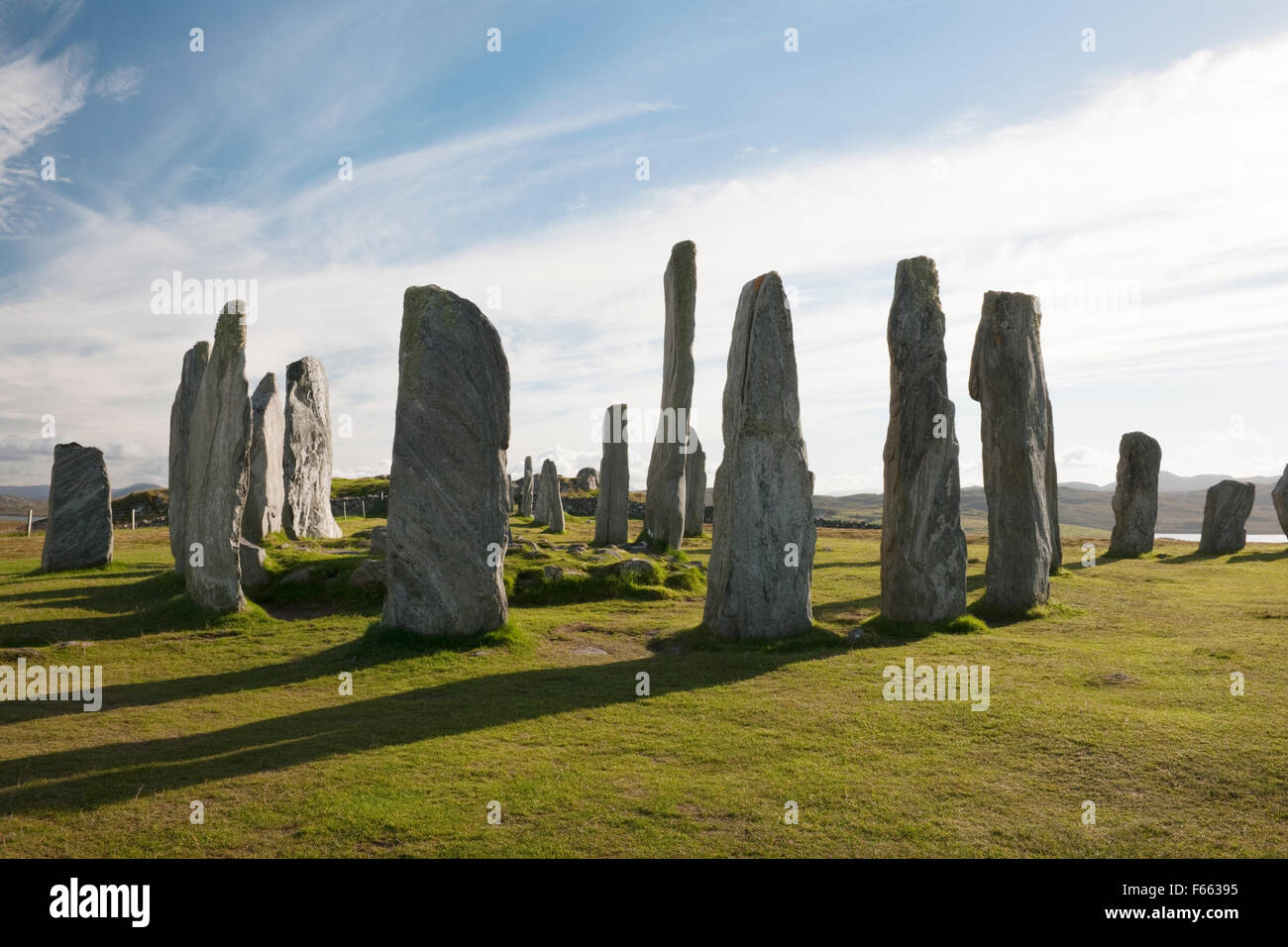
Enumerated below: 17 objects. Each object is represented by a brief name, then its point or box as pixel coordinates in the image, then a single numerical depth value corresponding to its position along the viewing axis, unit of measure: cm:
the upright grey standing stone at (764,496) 1177
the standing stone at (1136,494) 2527
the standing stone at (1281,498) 2759
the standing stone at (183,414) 1900
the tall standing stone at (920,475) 1273
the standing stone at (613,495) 2403
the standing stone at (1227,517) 2659
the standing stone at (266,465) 1909
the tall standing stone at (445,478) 1171
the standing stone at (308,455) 2306
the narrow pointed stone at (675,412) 2262
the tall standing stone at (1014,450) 1440
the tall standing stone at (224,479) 1334
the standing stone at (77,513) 1939
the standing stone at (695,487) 3000
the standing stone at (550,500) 3209
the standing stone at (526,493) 4203
